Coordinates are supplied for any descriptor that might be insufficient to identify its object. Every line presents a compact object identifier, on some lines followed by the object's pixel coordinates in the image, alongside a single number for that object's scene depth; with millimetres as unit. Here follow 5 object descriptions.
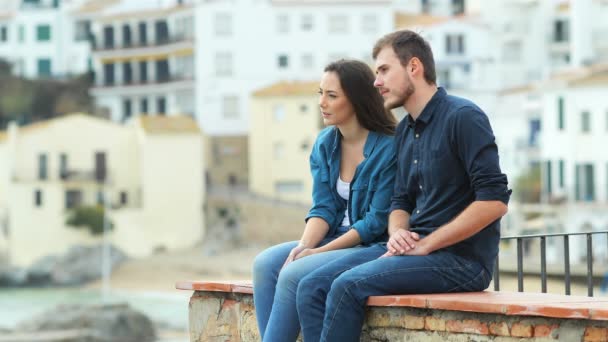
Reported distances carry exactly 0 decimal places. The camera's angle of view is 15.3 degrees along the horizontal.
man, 8896
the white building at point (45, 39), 105608
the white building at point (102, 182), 86302
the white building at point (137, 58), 99391
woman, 9709
